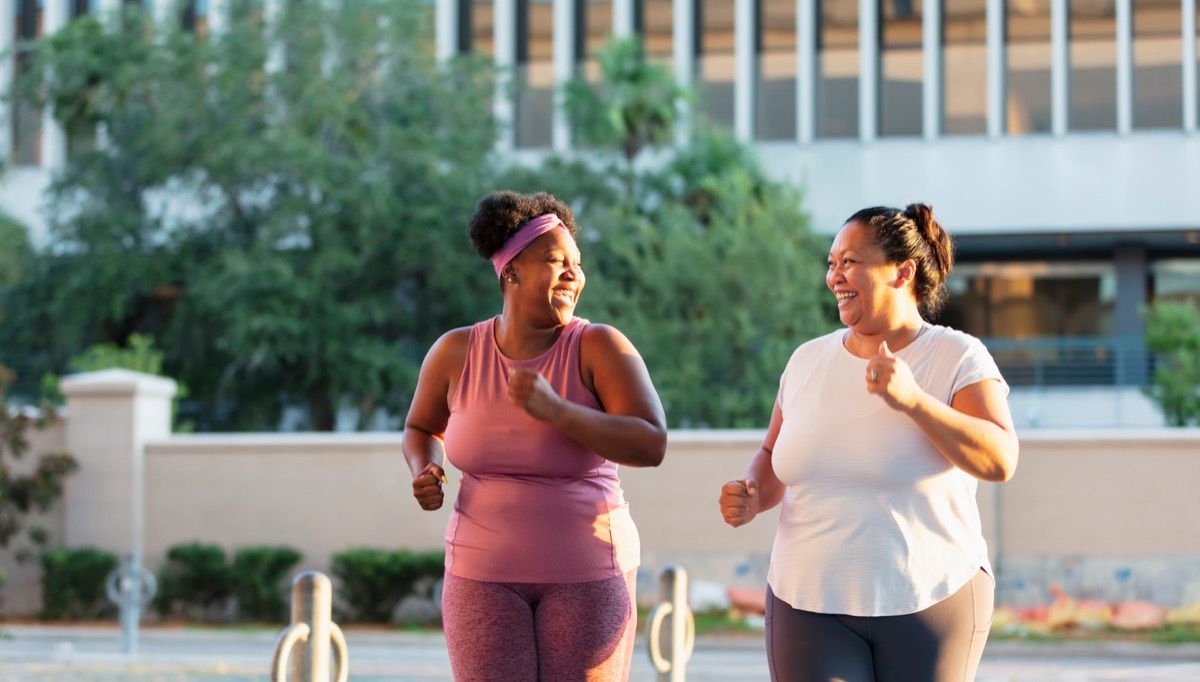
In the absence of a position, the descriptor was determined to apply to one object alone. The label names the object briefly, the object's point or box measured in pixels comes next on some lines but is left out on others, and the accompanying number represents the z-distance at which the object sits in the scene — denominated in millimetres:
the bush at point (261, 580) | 18531
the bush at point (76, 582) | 18750
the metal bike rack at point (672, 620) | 6988
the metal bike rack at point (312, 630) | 4820
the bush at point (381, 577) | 18094
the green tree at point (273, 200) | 28656
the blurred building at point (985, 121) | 38125
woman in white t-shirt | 3787
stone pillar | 19094
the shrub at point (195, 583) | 18703
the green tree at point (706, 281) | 23125
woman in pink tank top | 4000
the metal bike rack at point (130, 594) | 15453
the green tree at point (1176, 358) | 27891
